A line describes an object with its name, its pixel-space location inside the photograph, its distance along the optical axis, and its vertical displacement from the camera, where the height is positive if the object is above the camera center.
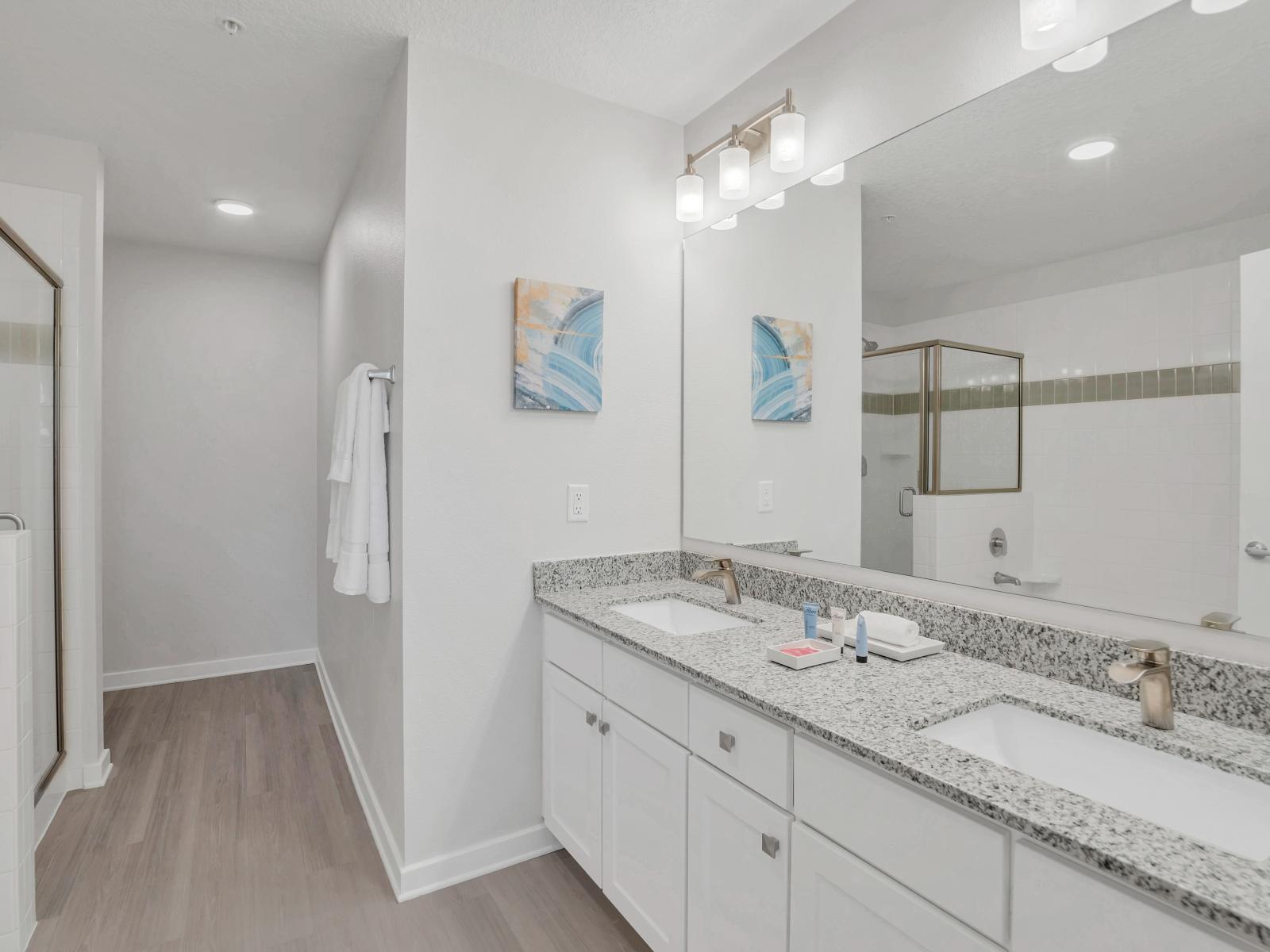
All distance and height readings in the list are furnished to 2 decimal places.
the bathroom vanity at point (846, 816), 0.77 -0.50
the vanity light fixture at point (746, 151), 1.90 +0.94
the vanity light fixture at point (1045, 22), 1.33 +0.88
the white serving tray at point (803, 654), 1.41 -0.39
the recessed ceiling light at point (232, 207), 3.19 +1.22
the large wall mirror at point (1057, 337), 1.15 +0.28
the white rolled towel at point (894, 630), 1.49 -0.35
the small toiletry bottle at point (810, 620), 1.61 -0.35
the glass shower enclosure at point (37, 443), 2.18 +0.07
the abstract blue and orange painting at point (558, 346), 2.09 +0.38
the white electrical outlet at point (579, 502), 2.22 -0.11
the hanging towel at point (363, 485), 2.05 -0.06
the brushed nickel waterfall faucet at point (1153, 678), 1.08 -0.32
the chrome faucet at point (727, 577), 2.03 -0.32
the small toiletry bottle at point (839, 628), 1.56 -0.36
